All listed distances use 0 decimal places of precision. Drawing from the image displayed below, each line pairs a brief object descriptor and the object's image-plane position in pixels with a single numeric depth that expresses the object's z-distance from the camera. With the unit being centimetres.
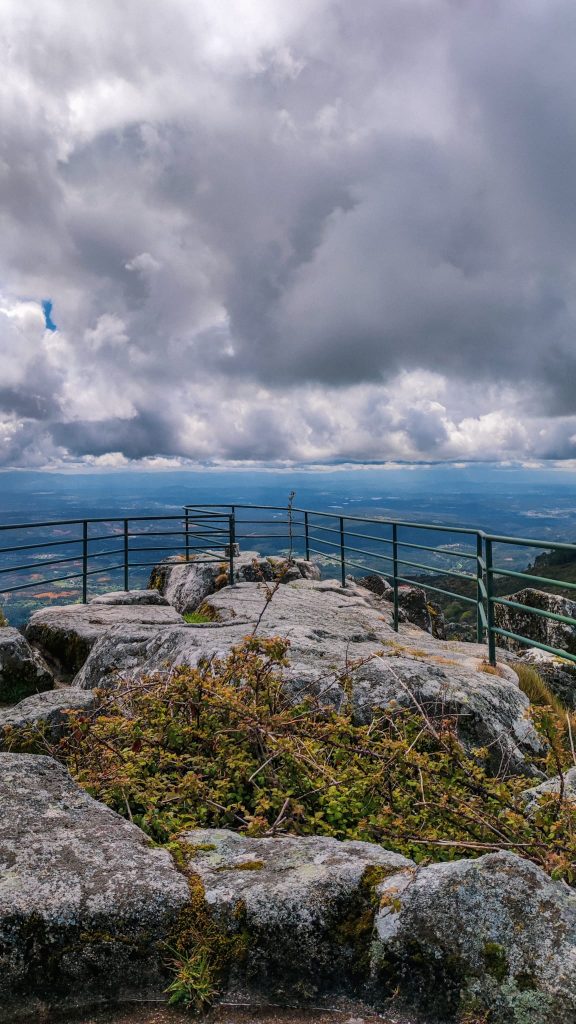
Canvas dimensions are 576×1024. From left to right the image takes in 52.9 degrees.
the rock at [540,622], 951
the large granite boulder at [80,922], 146
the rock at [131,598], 906
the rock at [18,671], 542
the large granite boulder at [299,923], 150
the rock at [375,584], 1385
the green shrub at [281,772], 222
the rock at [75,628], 660
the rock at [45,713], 301
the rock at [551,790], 233
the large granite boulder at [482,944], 134
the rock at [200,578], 1065
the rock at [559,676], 725
